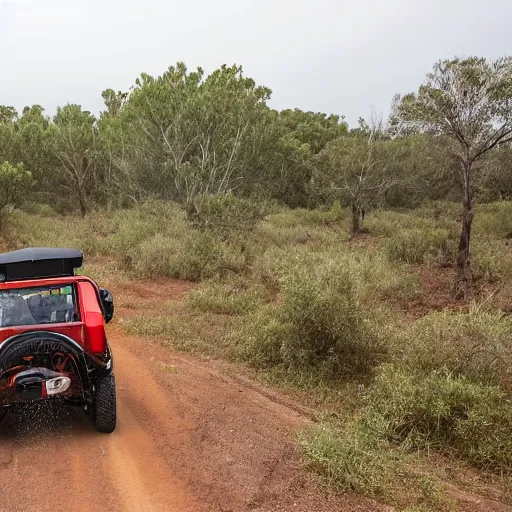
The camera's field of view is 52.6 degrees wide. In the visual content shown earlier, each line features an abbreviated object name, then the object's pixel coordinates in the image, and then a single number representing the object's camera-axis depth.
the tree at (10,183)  18.69
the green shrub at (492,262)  12.45
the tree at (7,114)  34.87
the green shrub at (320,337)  8.00
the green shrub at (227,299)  10.90
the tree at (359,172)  22.61
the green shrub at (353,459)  4.46
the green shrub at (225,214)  17.50
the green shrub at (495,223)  18.62
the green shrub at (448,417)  5.55
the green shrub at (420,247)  15.00
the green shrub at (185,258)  13.87
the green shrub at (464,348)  6.48
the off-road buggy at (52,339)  4.80
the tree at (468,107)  12.41
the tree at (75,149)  24.62
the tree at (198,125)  19.55
